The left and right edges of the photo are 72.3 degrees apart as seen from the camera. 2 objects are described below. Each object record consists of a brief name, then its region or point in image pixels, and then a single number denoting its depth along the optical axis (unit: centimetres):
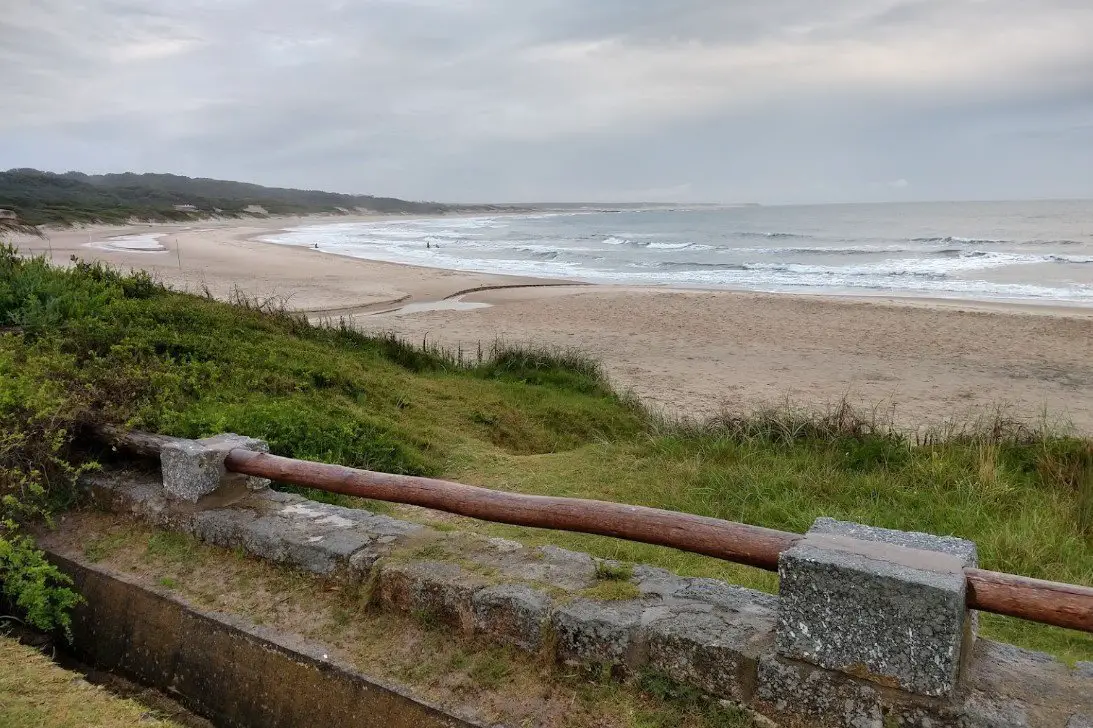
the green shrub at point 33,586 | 339
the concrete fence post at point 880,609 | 220
